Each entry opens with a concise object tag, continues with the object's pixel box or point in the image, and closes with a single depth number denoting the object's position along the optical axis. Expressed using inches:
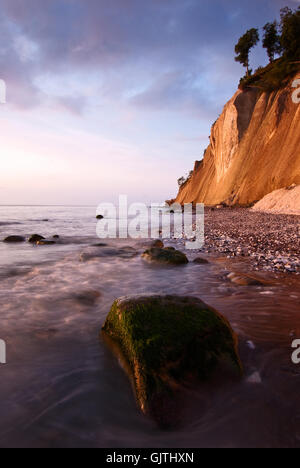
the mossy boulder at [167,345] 84.6
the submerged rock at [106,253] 338.0
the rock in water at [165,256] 279.5
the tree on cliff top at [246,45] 1552.7
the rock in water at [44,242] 470.9
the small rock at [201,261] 274.2
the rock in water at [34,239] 499.2
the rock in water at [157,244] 411.6
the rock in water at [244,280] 192.9
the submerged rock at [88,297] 180.7
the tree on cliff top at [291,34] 1155.8
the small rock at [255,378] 93.1
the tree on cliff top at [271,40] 1477.6
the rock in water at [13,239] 508.4
